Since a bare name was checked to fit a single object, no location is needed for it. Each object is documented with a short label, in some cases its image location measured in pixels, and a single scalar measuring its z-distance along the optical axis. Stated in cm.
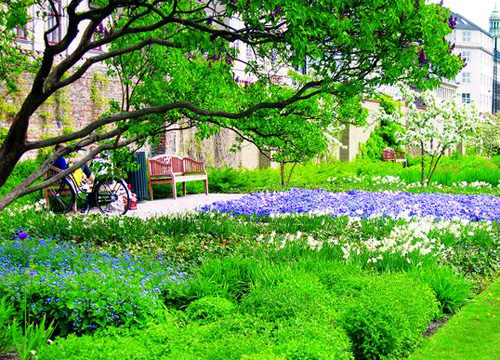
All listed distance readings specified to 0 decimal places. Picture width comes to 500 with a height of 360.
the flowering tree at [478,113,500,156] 3881
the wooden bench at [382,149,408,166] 3053
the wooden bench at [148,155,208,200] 1563
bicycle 1174
